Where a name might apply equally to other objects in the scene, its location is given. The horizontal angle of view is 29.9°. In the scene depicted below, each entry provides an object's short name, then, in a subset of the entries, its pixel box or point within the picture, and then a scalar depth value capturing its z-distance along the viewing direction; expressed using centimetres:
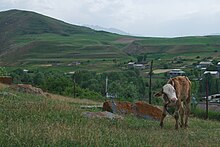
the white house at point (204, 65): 10638
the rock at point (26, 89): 2836
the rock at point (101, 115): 1474
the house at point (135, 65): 11393
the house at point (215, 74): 8392
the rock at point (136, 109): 1780
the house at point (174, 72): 8526
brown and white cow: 1474
